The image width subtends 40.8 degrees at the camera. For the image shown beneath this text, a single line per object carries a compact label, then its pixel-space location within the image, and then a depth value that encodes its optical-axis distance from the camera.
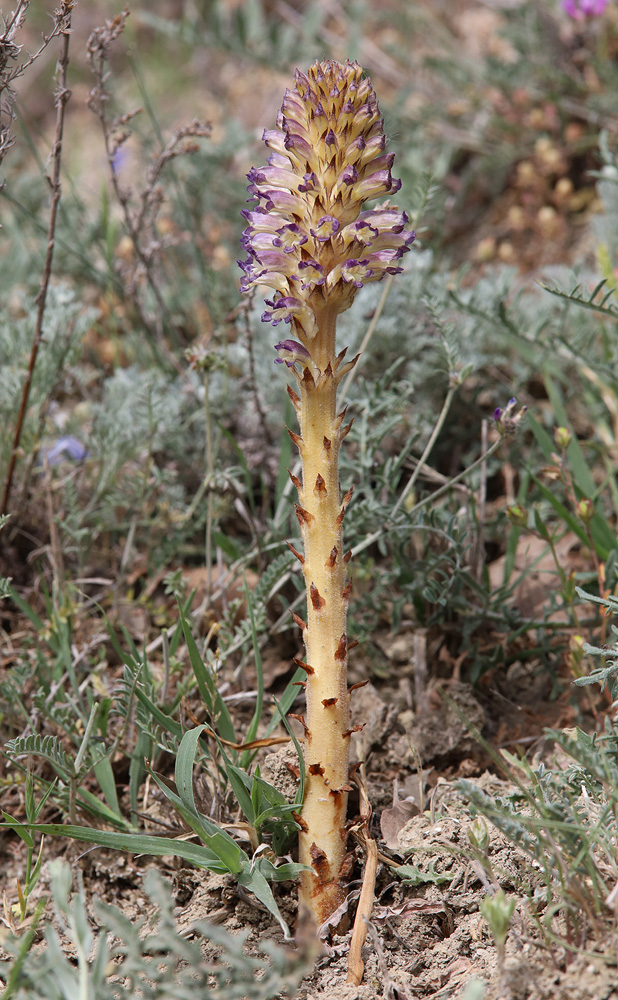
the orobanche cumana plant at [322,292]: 1.68
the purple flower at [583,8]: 4.32
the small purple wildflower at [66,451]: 2.95
